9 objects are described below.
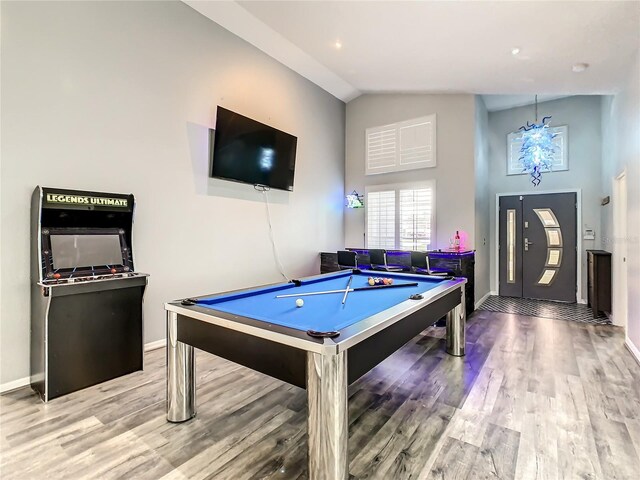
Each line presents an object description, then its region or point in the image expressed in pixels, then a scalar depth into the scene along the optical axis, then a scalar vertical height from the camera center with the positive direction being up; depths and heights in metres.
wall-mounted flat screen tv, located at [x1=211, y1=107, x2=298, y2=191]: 3.92 +1.19
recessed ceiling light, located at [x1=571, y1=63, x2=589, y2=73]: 3.34 +1.85
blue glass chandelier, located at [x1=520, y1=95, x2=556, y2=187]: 4.48 +1.33
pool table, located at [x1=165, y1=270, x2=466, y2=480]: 1.31 -0.49
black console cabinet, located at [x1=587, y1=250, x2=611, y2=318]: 4.52 -0.59
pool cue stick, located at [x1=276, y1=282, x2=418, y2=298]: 2.38 -0.40
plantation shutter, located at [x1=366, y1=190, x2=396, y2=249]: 5.93 +0.40
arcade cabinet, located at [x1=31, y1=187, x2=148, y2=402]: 2.41 -0.42
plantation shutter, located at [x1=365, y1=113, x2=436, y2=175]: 5.51 +1.72
